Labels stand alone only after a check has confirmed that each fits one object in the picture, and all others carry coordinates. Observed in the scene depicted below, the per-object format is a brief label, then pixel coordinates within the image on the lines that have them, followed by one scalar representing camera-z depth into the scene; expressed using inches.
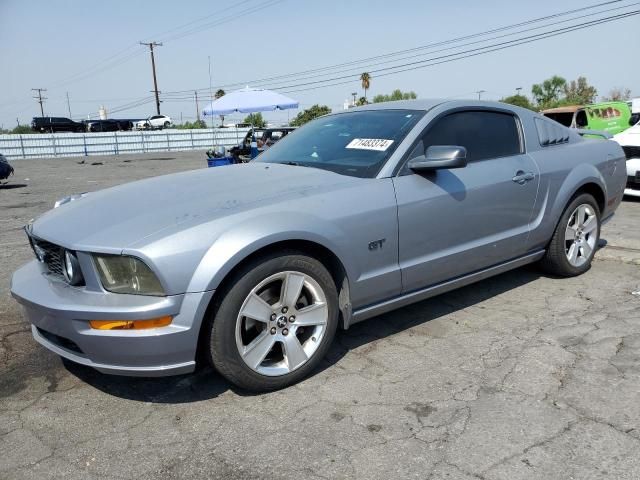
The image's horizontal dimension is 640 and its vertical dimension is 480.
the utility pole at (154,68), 2094.0
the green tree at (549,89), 2849.4
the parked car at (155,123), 1962.4
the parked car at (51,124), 1622.8
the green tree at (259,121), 2281.0
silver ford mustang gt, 98.0
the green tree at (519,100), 2089.6
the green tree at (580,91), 2536.9
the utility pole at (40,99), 3334.2
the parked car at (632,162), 312.7
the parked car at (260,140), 668.7
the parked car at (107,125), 1583.4
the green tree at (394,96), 2658.0
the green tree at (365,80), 3031.5
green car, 428.5
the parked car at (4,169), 538.9
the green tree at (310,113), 2452.0
